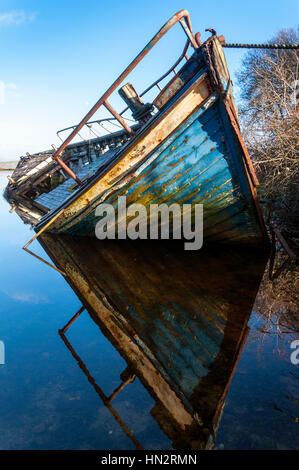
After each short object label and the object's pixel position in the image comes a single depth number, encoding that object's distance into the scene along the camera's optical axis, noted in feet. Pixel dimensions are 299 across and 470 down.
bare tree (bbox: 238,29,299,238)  18.69
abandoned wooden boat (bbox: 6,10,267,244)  12.24
